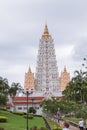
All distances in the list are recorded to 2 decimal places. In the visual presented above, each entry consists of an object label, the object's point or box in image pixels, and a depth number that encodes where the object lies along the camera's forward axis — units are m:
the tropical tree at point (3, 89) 78.39
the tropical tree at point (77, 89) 81.64
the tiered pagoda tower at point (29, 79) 154.43
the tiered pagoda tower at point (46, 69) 148.00
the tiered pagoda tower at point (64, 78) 156.44
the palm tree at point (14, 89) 122.91
